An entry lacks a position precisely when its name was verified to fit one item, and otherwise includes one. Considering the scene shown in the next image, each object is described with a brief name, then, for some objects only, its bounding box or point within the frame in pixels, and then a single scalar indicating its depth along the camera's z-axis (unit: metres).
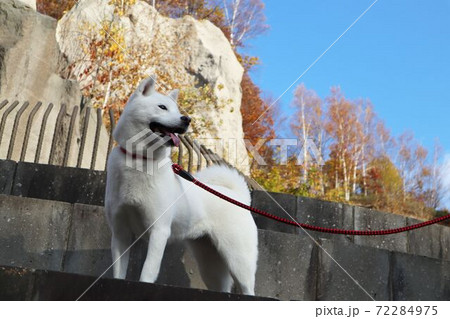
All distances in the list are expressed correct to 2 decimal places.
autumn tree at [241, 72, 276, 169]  30.94
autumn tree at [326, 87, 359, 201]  35.01
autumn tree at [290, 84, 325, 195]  37.09
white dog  3.80
